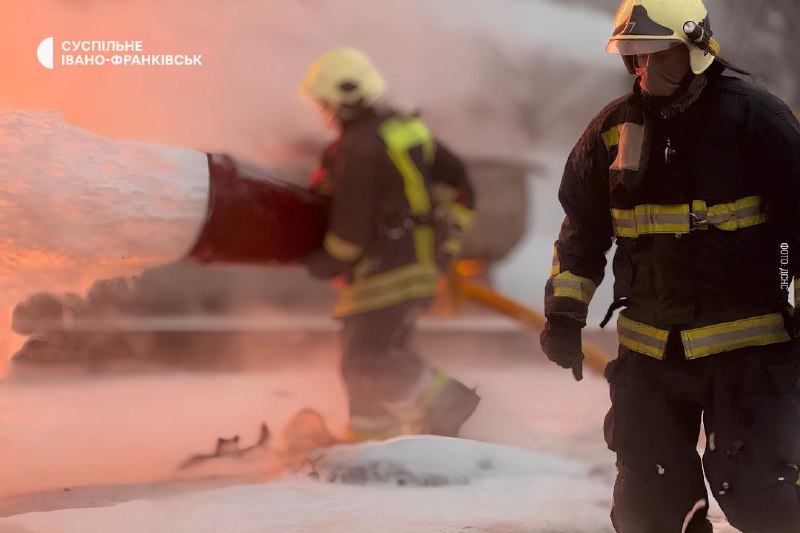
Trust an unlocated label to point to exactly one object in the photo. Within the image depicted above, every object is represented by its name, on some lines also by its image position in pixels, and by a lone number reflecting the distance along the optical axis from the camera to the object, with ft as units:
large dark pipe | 28.35
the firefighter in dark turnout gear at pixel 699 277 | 25.74
